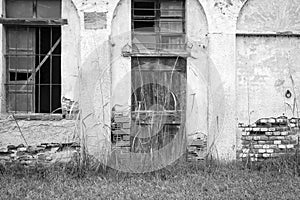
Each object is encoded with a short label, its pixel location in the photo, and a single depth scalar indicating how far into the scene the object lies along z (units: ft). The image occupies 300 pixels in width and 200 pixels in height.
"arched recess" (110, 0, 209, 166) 23.29
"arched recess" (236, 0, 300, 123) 23.61
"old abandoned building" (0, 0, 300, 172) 22.93
